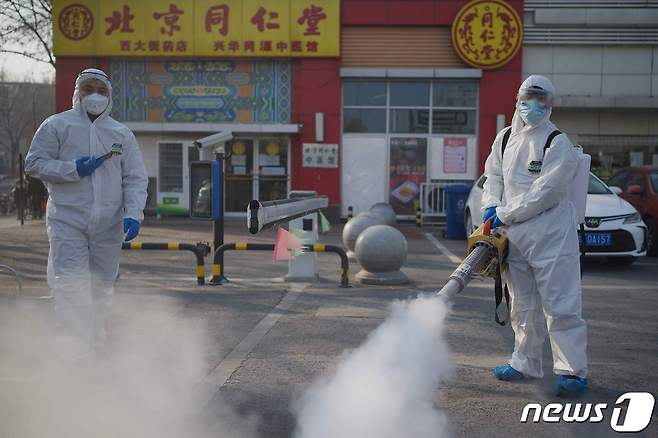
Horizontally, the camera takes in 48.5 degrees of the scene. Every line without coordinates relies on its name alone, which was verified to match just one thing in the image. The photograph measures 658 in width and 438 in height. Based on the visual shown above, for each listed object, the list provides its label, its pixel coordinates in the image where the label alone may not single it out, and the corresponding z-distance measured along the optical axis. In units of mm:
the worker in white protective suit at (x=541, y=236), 4609
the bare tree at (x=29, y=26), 23359
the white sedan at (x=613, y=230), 10461
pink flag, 8867
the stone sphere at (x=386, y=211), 14433
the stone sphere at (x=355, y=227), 11398
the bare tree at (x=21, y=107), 48812
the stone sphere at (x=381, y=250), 9125
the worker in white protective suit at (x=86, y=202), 5066
